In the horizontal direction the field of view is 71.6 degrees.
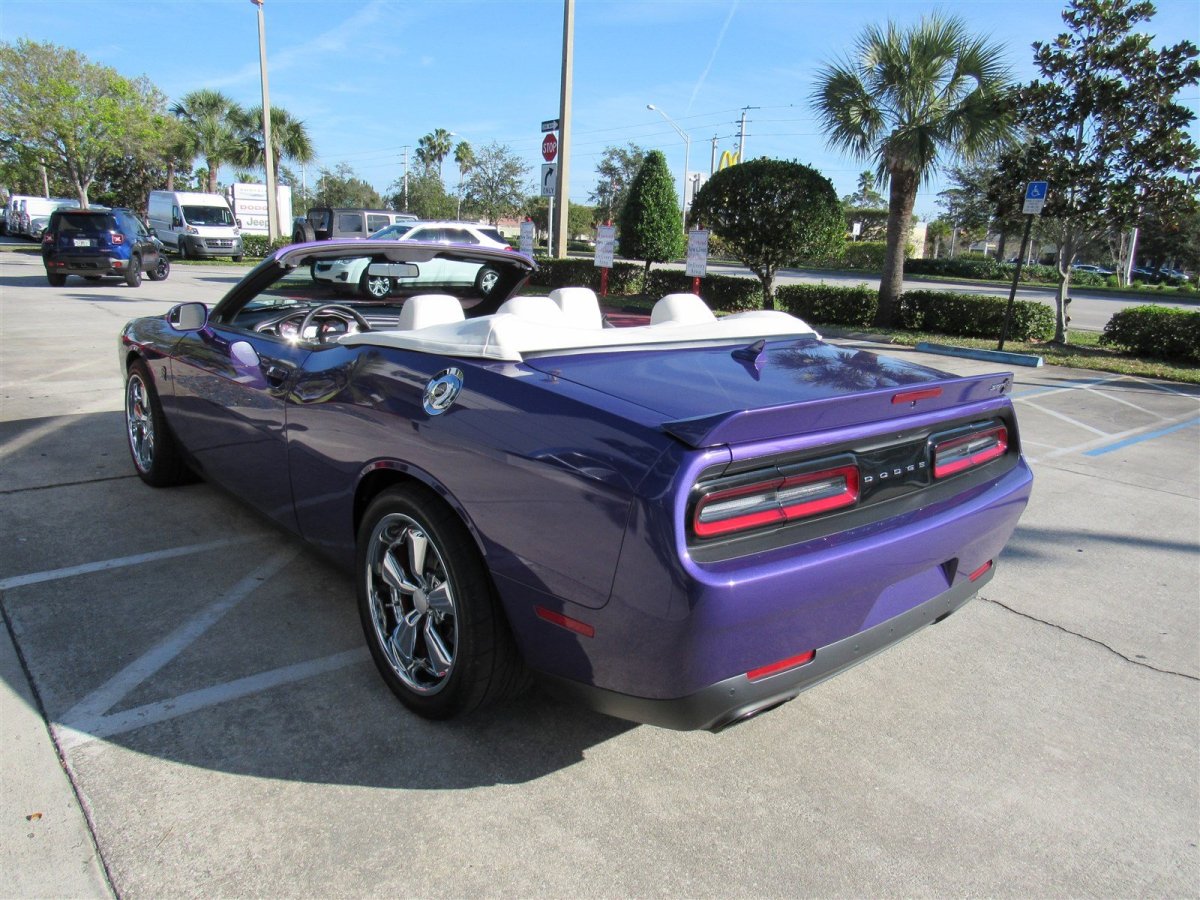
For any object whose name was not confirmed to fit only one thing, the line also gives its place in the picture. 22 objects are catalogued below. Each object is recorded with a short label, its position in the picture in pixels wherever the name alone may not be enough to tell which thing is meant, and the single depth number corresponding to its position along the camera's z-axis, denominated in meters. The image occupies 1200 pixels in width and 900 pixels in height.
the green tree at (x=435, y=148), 82.75
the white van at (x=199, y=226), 27.44
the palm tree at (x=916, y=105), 13.63
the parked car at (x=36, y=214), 39.84
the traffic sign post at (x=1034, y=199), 11.66
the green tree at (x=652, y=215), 19.06
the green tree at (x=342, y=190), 73.06
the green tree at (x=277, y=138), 53.16
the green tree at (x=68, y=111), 33.09
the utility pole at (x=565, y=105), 17.62
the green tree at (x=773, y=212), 15.35
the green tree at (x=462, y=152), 79.91
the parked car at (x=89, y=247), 17.41
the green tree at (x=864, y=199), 80.51
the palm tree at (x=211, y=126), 51.06
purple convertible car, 2.00
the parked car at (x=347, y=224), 22.64
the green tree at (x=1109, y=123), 12.33
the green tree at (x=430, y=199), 58.25
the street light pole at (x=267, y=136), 24.62
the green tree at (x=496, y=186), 56.78
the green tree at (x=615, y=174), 68.31
